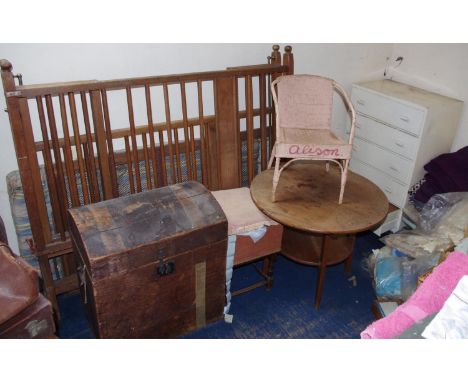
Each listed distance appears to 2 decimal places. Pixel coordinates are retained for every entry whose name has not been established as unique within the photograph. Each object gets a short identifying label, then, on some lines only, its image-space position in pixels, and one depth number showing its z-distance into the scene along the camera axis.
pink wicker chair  2.39
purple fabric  2.99
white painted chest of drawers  3.00
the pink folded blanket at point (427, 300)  1.43
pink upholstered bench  2.38
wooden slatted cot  2.22
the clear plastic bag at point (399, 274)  2.59
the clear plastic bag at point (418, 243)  2.67
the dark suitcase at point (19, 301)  1.62
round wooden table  2.34
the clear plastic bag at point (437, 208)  2.92
